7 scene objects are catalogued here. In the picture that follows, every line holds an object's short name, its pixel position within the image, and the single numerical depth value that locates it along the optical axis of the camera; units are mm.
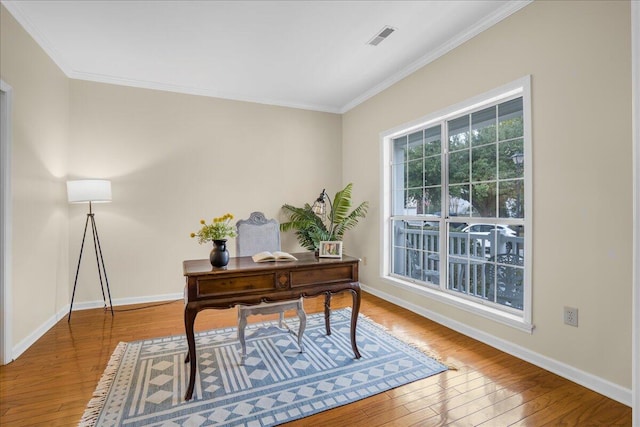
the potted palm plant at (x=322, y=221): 4457
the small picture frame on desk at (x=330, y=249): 2568
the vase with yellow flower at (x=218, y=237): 2238
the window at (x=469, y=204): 2643
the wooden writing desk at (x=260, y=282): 1997
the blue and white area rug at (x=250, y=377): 1831
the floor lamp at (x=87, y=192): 3318
